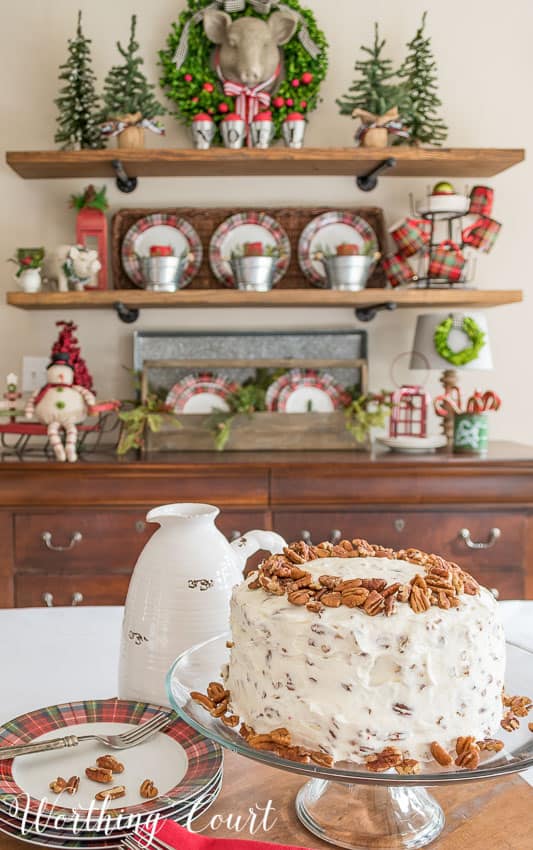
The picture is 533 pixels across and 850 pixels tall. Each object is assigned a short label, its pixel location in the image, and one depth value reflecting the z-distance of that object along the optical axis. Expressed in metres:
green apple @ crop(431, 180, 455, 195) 2.82
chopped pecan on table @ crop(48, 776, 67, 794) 0.74
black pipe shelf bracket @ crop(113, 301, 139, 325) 2.90
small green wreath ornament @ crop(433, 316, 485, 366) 2.80
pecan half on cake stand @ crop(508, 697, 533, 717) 0.83
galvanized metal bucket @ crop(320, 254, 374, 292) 2.74
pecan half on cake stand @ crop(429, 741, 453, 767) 0.74
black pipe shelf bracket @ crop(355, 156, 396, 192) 2.91
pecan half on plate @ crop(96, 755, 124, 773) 0.78
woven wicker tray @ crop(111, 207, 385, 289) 2.97
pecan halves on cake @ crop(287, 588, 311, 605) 0.79
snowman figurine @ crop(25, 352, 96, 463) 2.59
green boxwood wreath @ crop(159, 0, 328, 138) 2.88
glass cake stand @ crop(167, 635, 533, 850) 0.67
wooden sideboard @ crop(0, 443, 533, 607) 2.45
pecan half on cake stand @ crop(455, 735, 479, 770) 0.73
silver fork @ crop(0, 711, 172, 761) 0.79
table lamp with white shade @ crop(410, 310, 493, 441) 2.80
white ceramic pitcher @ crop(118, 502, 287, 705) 0.94
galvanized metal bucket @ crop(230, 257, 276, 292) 2.75
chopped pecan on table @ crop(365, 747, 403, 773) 0.73
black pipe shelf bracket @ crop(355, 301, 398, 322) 2.98
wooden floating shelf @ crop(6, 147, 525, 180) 2.70
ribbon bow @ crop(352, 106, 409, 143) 2.75
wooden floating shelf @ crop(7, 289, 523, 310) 2.71
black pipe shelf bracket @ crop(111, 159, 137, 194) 2.82
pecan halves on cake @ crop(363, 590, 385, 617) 0.76
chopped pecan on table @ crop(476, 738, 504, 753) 0.76
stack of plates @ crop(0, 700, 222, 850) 0.70
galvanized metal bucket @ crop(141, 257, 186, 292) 2.75
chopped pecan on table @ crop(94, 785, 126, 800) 0.74
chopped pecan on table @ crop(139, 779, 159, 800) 0.74
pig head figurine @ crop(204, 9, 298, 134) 2.82
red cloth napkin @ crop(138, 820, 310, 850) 0.65
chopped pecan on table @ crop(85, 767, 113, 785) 0.76
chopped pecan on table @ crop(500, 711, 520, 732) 0.80
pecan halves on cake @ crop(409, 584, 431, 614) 0.77
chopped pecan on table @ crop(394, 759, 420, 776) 0.71
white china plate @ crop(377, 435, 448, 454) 2.70
